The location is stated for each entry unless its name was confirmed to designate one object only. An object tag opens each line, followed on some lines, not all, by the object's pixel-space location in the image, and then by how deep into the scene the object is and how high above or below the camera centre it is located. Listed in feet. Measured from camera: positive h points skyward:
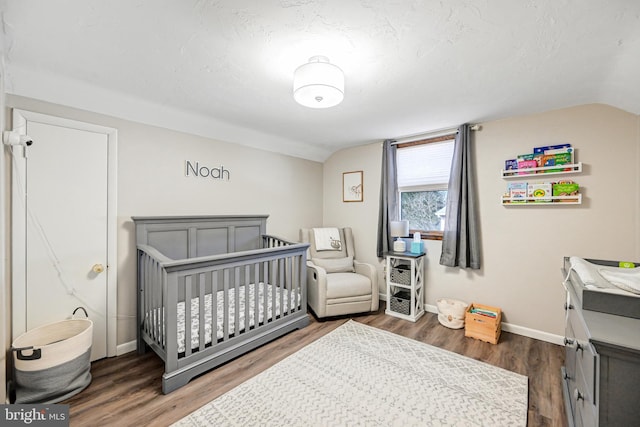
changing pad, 3.75 -1.05
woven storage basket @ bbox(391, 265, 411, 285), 10.01 -2.38
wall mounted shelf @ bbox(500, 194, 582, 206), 7.55 +0.41
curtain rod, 9.67 +3.18
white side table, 9.82 -2.76
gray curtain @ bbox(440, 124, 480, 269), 9.22 +0.11
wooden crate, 8.05 -3.59
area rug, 5.06 -3.99
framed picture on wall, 12.57 +1.37
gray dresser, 2.86 -1.81
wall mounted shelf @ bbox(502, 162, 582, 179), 7.51 +1.33
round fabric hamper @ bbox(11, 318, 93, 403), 5.23 -3.16
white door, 6.07 -0.19
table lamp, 10.36 -0.71
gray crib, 6.00 -2.26
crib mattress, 6.66 -2.95
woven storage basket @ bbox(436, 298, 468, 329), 9.03 -3.47
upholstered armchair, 9.61 -2.51
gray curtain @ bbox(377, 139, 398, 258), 11.30 +0.97
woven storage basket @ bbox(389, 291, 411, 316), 9.95 -3.45
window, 10.34 +1.35
